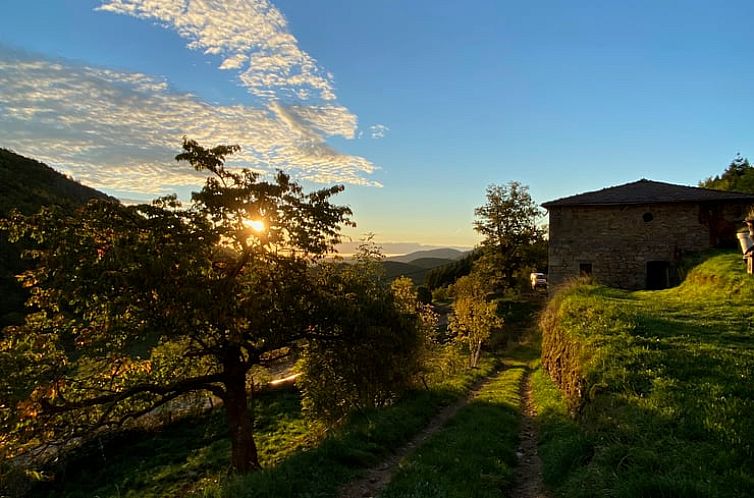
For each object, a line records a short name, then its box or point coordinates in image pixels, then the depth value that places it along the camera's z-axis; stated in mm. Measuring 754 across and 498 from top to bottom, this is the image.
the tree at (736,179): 34625
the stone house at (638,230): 25578
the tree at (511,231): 55000
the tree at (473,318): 29172
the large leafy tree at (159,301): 10414
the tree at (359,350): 13641
